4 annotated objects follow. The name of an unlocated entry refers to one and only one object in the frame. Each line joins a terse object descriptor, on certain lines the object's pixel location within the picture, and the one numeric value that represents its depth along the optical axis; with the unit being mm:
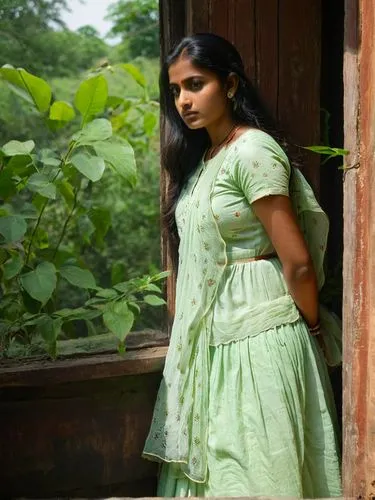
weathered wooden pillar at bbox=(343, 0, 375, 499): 2105
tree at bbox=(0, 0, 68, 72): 5004
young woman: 2463
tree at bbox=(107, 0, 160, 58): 6479
